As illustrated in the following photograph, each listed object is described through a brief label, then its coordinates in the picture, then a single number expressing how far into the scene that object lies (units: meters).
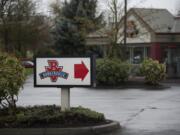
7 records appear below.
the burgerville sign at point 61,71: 12.76
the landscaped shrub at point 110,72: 30.28
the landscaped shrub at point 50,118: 12.05
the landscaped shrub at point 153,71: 30.77
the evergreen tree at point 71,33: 54.34
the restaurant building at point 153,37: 42.81
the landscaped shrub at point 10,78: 12.44
